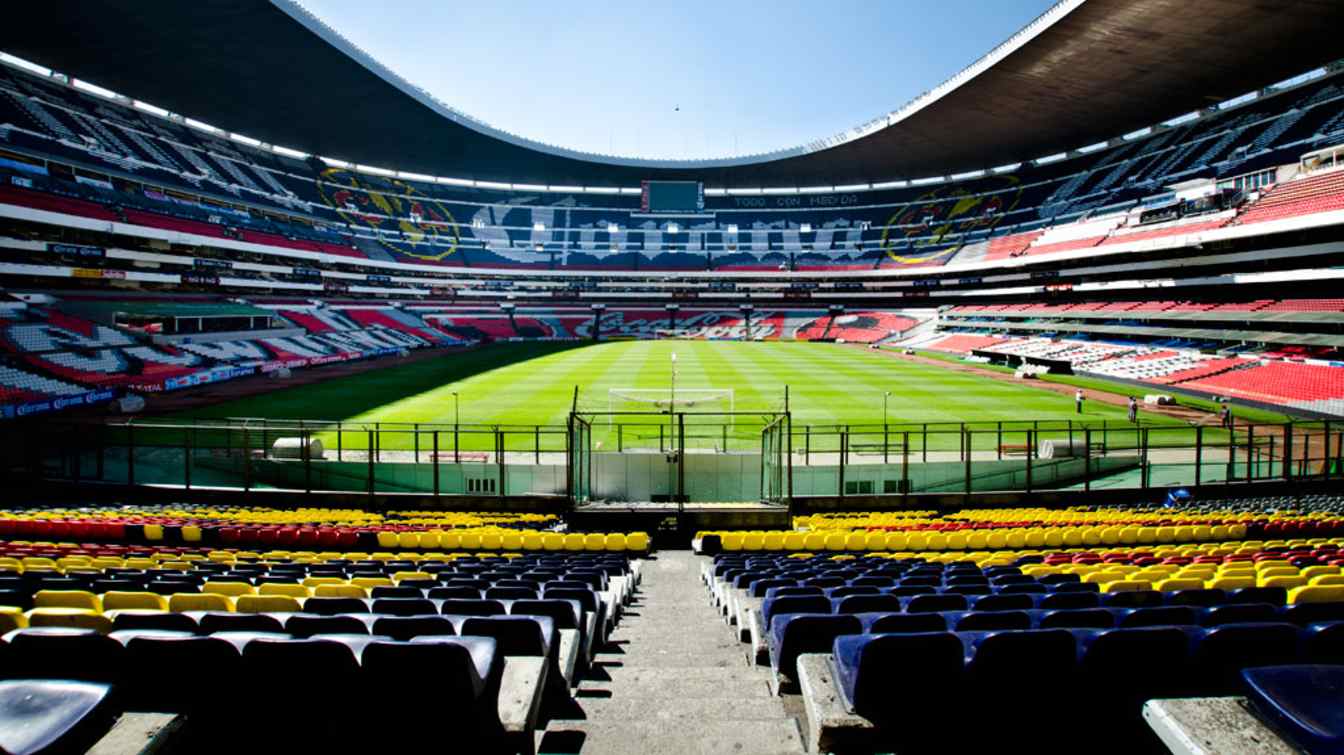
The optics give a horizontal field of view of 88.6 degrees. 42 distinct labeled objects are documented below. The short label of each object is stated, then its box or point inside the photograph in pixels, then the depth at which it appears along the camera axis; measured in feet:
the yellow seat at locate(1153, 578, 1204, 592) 21.04
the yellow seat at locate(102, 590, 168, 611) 16.02
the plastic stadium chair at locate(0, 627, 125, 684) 8.26
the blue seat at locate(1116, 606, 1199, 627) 13.60
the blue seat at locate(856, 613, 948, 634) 13.12
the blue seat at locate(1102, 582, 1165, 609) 17.81
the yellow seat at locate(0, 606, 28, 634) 12.34
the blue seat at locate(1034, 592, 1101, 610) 17.08
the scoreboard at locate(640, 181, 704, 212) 327.47
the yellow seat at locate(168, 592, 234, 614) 15.92
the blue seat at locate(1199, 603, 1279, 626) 13.66
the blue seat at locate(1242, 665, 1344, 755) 6.64
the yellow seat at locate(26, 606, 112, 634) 12.73
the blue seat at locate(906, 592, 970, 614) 16.79
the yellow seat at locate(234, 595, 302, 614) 15.65
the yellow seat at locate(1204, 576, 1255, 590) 20.94
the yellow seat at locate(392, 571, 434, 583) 23.31
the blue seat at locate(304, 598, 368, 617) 14.75
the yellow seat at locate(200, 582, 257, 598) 18.89
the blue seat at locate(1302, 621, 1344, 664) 10.33
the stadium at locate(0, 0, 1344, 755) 9.54
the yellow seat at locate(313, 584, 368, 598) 18.38
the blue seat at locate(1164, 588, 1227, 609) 17.33
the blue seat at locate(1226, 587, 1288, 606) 16.78
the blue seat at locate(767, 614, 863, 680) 13.57
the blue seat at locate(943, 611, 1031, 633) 13.48
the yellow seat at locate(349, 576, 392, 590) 20.56
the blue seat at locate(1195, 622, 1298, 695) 10.02
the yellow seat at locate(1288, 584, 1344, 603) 17.06
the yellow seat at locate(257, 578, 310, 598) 18.66
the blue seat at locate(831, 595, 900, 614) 16.66
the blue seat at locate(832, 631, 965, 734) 9.48
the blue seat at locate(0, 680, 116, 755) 6.58
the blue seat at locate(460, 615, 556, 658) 12.32
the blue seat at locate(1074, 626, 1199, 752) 9.70
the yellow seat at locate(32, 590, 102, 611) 16.02
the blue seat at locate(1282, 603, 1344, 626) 13.69
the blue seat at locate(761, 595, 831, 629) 16.72
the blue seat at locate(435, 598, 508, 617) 15.39
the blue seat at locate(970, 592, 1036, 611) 16.85
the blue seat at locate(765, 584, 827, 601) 18.42
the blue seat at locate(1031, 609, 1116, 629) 13.67
